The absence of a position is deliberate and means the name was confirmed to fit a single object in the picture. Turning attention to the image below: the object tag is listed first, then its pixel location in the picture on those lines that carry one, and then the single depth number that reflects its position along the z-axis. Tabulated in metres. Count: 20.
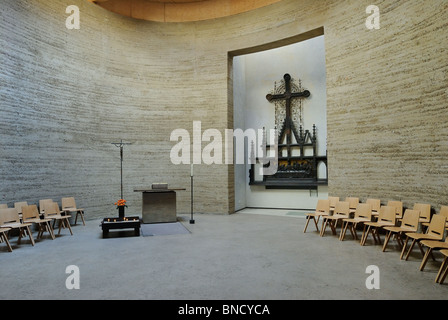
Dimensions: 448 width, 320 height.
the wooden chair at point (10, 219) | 5.63
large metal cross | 10.53
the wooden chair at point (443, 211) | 5.01
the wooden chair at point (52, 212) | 6.66
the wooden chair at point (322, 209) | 6.70
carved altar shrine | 10.20
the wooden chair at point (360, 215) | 5.86
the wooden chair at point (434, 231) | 4.40
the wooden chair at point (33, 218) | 6.12
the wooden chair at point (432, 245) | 3.87
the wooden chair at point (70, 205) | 7.76
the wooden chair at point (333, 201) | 7.22
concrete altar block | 8.16
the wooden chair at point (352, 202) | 6.94
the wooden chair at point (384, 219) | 5.41
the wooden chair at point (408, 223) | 4.97
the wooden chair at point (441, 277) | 3.68
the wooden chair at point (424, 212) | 5.42
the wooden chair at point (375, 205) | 6.53
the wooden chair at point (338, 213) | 6.30
